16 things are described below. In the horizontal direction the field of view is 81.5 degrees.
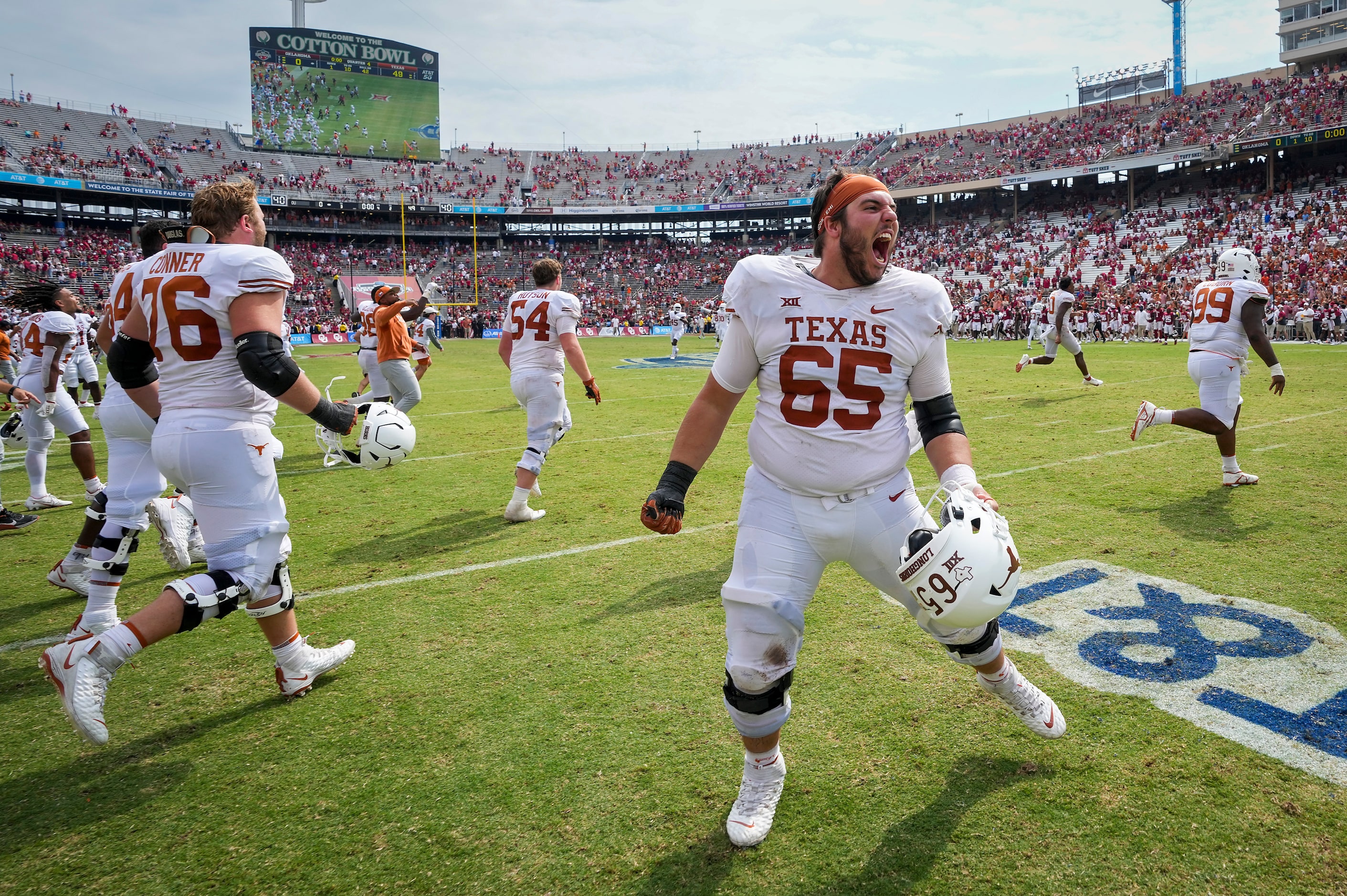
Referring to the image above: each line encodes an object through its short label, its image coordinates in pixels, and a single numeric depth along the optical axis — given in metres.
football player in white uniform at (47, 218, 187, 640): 4.54
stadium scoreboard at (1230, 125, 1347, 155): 35.69
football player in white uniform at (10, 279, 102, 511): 7.26
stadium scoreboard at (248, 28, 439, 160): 56.84
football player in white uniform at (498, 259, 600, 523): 7.44
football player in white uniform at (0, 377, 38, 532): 7.46
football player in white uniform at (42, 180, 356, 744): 3.45
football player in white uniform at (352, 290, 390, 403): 10.75
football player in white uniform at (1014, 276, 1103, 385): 14.66
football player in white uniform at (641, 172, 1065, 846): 2.81
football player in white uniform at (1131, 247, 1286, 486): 7.46
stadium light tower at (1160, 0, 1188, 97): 52.88
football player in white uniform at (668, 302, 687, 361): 27.67
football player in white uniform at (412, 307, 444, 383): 12.06
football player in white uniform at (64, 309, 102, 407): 12.04
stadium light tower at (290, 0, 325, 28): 57.06
